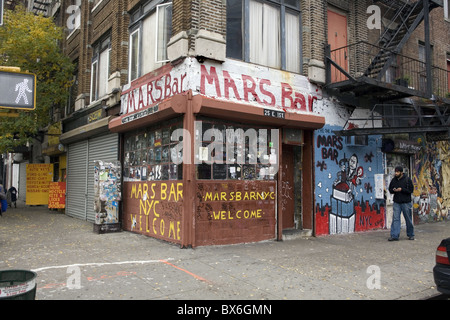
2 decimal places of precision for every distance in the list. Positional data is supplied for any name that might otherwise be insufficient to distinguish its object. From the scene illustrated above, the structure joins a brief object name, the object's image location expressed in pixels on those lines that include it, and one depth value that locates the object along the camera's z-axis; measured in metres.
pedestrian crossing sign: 5.35
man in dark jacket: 9.41
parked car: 4.67
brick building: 8.37
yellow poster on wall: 18.22
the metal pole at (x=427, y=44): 11.45
